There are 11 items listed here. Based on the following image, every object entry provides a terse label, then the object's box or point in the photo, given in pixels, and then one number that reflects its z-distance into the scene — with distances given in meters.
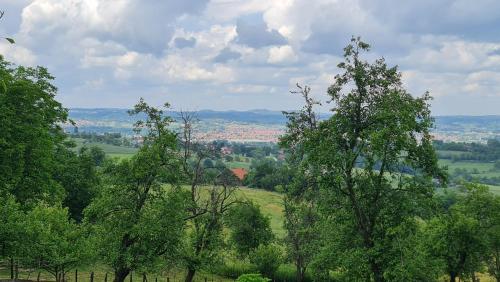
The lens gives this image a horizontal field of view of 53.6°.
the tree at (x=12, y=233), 26.92
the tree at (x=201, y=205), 35.50
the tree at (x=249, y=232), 65.06
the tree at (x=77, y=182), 56.56
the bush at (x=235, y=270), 59.19
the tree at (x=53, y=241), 28.86
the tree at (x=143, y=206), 29.97
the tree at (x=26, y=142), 34.88
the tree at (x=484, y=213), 49.38
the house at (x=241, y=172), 159.94
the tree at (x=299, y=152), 29.39
